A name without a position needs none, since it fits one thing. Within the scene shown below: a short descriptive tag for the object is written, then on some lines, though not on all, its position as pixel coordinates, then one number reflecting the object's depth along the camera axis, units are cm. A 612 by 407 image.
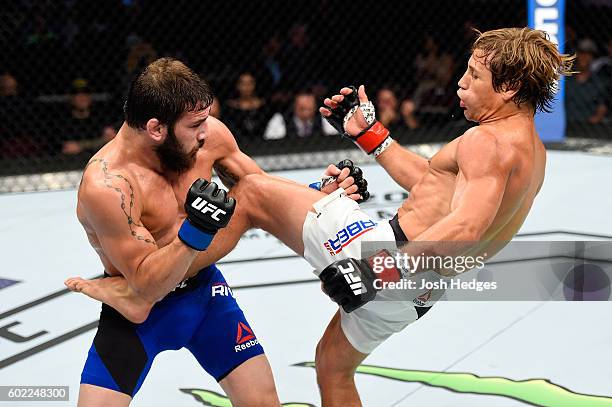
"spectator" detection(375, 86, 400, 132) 696
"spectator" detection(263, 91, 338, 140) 688
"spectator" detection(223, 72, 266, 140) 679
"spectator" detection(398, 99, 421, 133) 702
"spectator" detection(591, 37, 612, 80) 741
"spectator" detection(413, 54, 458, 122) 721
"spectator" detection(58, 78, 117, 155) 648
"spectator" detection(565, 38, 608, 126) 724
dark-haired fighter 224
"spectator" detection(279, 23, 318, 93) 718
